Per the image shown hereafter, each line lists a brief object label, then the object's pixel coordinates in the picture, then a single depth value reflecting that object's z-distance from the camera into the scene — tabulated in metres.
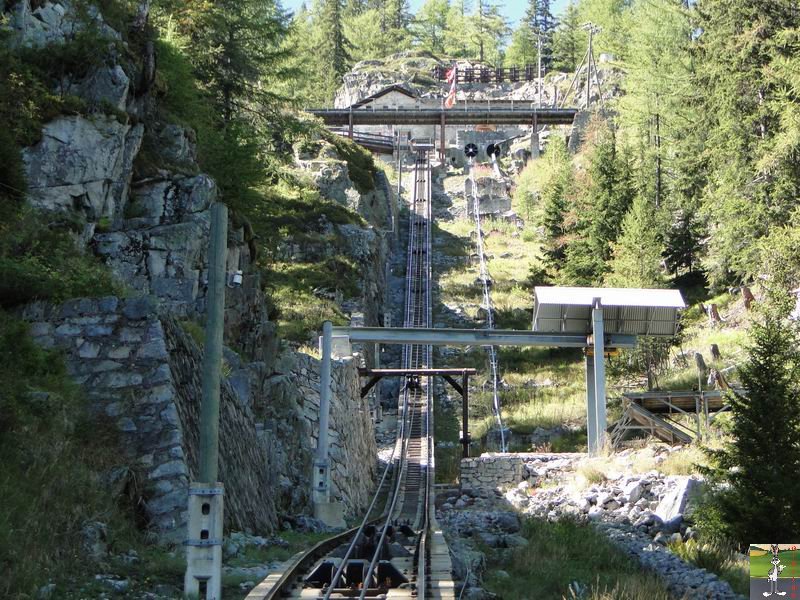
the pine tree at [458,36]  159.50
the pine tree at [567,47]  129.75
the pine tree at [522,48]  142.00
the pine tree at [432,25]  163.27
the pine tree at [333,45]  121.01
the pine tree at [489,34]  157.38
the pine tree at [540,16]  147.25
